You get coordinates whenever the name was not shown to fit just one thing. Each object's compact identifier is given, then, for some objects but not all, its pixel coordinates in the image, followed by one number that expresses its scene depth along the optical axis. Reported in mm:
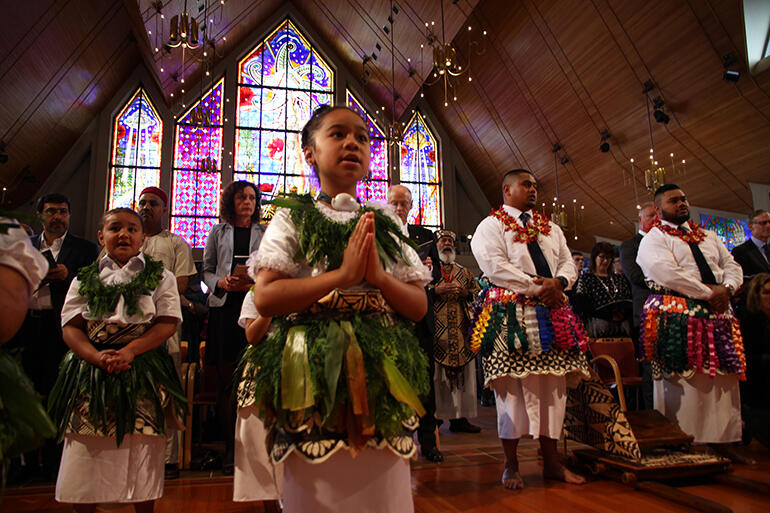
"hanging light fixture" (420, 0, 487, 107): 7590
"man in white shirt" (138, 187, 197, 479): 3115
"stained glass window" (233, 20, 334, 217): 12367
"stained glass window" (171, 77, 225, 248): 11703
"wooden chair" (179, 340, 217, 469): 3225
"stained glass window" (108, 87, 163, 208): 11691
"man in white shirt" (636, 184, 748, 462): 3160
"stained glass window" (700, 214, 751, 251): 9688
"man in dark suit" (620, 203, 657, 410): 4113
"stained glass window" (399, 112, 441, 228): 13539
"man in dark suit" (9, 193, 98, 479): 3127
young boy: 1951
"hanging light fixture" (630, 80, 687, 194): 8359
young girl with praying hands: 1119
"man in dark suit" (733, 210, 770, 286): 4453
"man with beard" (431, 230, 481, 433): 4191
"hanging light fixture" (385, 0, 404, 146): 10068
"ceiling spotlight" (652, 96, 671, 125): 8438
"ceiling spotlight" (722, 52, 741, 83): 7445
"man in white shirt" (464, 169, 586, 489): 2676
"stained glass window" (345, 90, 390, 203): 13086
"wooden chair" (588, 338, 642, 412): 4007
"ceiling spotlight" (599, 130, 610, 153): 9633
